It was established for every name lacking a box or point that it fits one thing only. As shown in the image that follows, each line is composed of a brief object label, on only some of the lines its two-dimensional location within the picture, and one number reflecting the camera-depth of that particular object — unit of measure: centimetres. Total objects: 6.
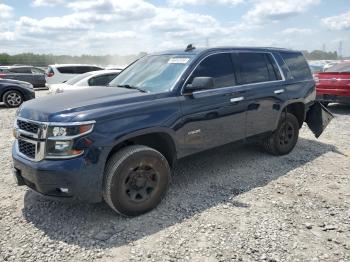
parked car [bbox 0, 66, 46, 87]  2108
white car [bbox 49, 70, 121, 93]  939
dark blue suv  350
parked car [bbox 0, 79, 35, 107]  1291
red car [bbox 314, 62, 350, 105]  984
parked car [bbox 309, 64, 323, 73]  1766
